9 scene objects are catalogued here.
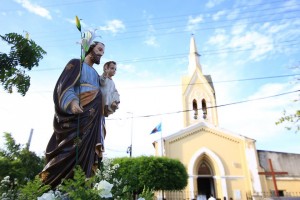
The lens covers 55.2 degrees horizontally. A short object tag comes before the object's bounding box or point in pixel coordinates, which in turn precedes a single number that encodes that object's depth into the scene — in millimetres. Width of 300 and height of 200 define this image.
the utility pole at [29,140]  19603
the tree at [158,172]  19297
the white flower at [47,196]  1934
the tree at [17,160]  16436
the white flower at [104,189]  1975
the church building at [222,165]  23578
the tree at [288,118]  13612
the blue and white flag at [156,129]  23828
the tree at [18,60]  3748
